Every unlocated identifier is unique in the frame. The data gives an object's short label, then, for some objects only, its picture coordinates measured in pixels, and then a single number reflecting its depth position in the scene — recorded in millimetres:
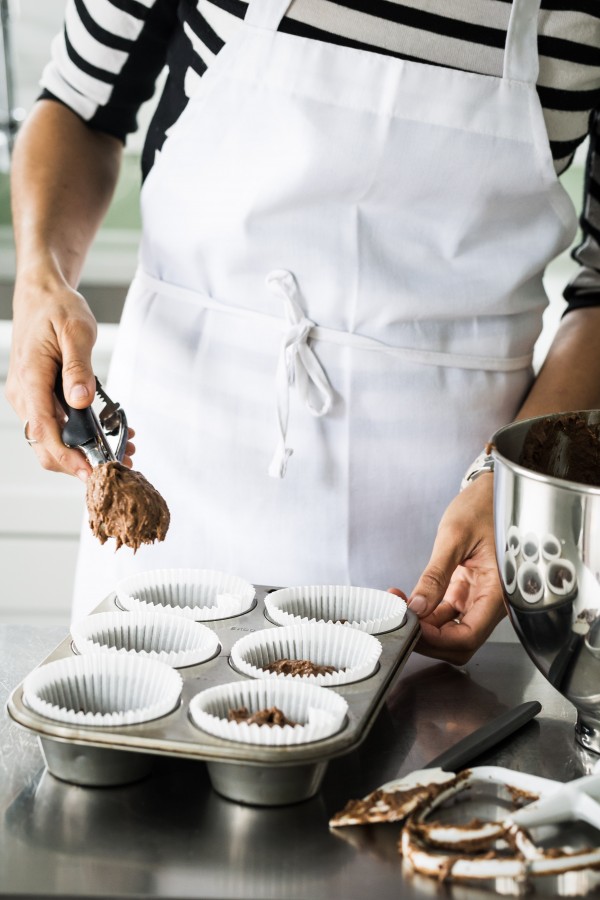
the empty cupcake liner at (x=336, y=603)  1342
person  1484
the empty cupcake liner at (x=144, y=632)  1277
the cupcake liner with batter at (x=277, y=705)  1135
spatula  1120
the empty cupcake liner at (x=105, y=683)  1195
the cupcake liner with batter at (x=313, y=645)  1261
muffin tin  1120
